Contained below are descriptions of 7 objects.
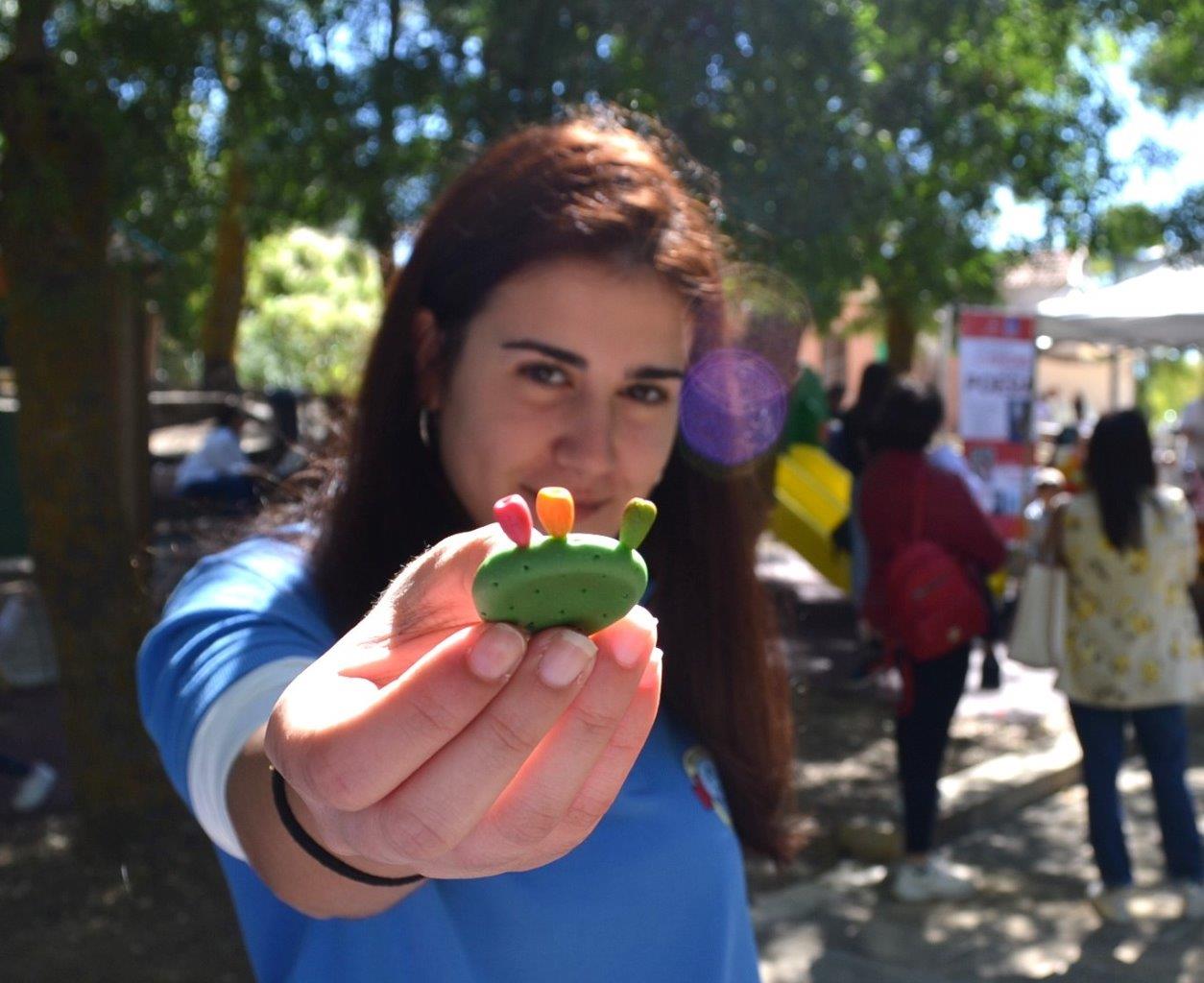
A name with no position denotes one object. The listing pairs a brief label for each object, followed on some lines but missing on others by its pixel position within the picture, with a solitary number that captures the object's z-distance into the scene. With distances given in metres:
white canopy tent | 8.49
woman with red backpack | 5.46
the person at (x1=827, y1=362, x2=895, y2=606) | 8.08
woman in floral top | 5.43
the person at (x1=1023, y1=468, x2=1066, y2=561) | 5.83
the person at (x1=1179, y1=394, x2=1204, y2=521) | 10.90
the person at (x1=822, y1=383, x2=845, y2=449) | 14.86
